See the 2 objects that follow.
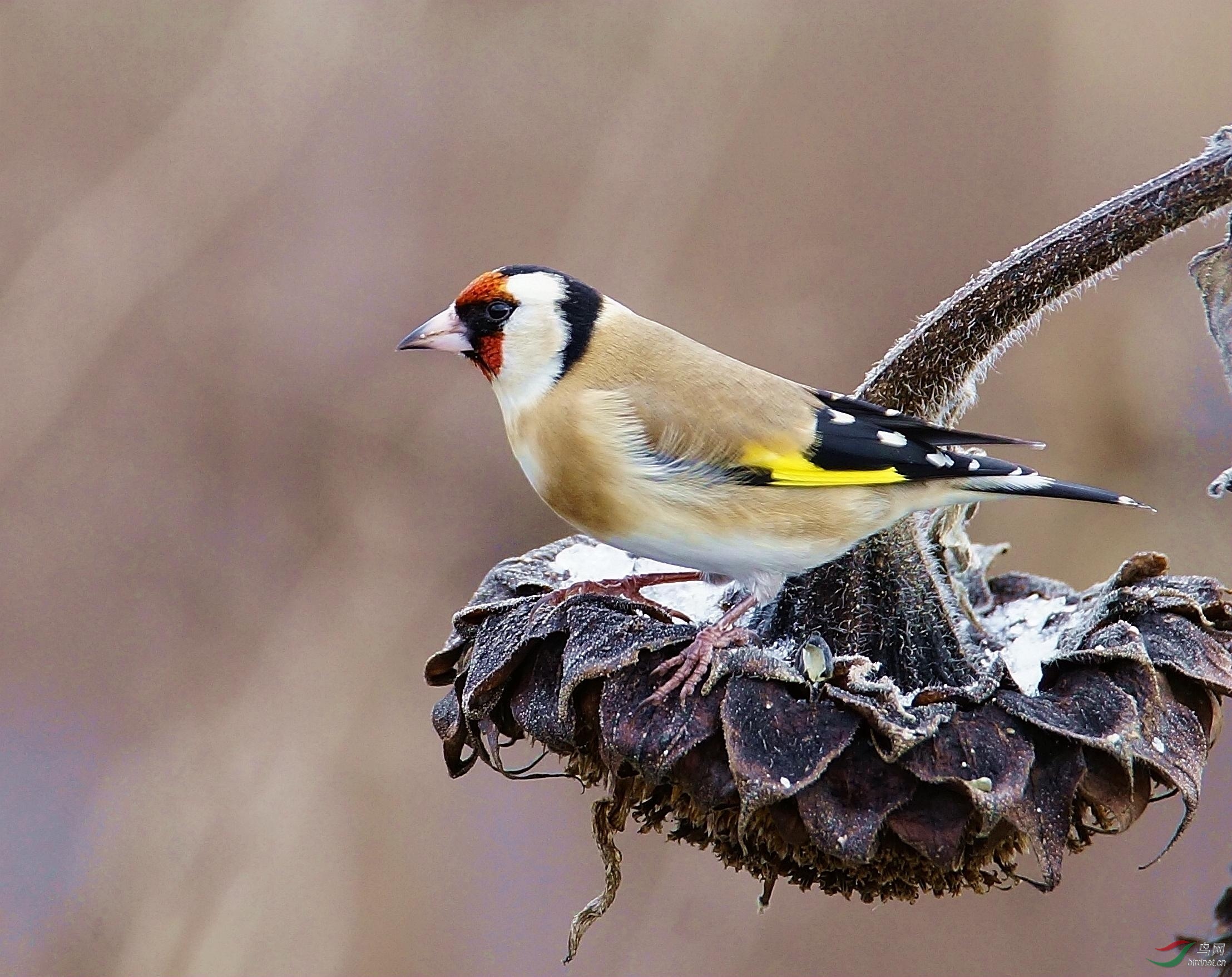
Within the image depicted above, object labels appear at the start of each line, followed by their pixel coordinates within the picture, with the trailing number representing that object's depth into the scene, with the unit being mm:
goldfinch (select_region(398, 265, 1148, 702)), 5523
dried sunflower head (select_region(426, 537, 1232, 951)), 4383
